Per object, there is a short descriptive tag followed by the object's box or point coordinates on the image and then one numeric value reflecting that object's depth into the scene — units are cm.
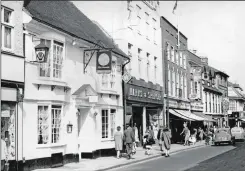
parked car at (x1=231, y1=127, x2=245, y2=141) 4044
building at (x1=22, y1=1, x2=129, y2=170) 1631
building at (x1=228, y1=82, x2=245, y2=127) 8156
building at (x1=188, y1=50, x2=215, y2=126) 4541
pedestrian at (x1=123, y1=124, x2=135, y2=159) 2142
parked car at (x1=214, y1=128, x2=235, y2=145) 3362
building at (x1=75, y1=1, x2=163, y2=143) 2819
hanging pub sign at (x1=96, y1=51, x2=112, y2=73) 2034
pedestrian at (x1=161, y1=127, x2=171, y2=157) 2326
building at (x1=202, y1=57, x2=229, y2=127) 5353
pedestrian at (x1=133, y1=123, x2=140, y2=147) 2562
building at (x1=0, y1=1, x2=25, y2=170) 1480
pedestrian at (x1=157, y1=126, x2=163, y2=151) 2672
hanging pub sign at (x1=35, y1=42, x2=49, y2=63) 1612
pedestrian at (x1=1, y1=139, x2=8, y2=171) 1482
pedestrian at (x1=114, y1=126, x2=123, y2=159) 2174
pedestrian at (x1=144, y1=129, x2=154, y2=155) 2396
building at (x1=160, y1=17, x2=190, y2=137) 3628
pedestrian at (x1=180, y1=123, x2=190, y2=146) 3371
